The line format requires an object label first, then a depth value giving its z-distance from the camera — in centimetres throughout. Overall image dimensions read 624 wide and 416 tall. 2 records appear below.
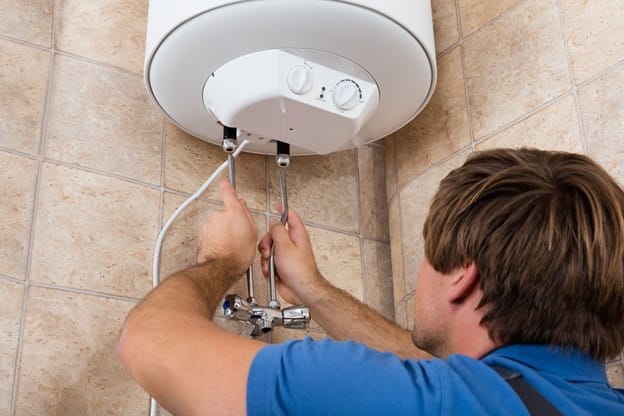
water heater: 195
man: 158
